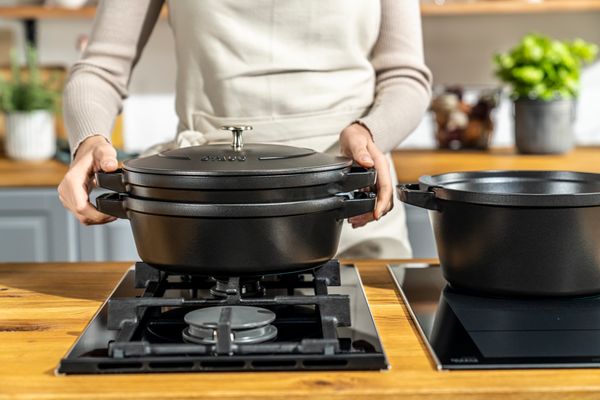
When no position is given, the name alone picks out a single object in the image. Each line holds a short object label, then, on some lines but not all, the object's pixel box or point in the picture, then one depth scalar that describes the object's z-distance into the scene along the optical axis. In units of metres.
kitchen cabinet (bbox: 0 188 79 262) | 2.33
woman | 1.49
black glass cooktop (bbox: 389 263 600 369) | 0.76
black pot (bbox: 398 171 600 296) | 0.89
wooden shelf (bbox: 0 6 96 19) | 2.69
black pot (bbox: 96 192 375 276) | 0.84
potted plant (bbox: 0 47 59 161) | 2.72
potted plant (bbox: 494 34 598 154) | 2.57
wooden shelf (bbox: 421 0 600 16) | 2.64
